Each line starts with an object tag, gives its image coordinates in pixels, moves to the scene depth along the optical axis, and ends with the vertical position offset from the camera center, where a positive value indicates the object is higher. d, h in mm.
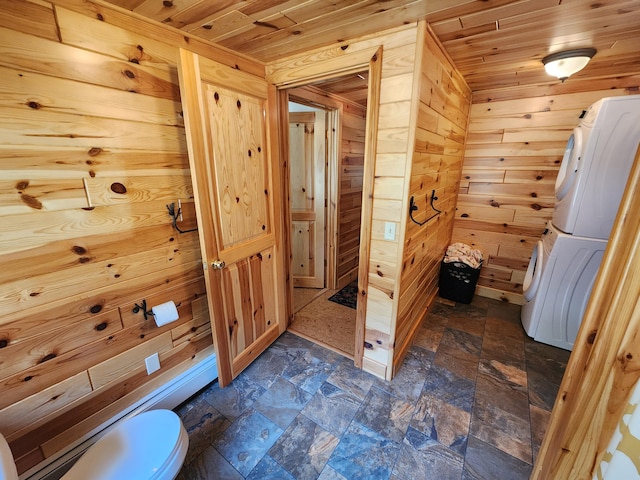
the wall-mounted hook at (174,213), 1432 -247
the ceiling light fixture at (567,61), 1573 +659
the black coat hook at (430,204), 1531 -238
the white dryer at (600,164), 1635 +41
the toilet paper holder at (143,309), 1367 -732
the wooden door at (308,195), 2727 -297
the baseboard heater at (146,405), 1157 -1301
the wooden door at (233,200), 1332 -192
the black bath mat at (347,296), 2867 -1439
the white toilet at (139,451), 1010 -1158
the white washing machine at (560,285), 1866 -860
